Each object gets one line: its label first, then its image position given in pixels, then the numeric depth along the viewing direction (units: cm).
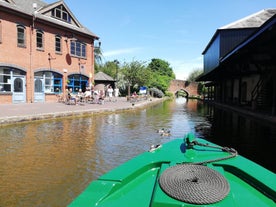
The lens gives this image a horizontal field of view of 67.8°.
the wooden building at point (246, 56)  846
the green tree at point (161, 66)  6908
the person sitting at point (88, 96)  1735
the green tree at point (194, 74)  5347
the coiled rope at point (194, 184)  147
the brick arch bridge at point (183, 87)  5037
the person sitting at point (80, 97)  1650
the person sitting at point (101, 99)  1695
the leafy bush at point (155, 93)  3587
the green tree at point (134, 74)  2999
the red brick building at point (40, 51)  1485
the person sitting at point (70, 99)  1571
